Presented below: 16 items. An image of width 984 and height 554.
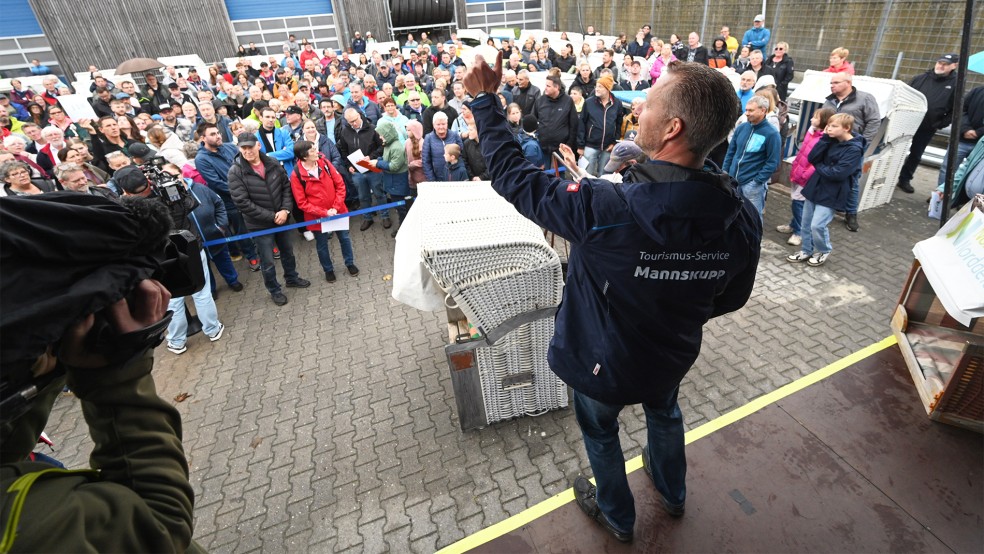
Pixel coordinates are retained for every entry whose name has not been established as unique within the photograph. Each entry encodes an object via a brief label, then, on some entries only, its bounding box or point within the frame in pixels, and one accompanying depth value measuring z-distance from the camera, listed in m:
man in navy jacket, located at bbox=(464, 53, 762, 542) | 1.63
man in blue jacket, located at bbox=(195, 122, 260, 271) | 5.80
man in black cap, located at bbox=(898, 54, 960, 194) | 6.53
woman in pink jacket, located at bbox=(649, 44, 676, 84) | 11.45
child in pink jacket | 5.71
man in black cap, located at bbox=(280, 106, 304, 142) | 7.03
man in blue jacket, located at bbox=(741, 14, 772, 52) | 11.23
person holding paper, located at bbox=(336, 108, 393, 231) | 6.94
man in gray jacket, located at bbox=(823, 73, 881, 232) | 5.81
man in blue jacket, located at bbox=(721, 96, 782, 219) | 5.39
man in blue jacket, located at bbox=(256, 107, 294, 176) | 7.15
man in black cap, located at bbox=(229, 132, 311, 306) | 5.25
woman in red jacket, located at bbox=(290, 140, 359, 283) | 5.64
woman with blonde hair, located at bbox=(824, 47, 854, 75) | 7.79
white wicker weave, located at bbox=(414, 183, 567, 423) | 2.77
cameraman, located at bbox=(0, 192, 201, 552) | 0.98
